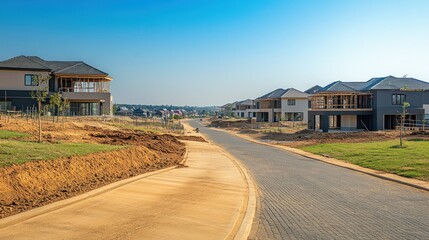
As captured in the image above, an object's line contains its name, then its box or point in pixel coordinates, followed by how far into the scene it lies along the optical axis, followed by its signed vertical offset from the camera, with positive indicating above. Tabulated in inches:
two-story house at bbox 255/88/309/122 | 3523.6 +77.4
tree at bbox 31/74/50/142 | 826.8 +68.3
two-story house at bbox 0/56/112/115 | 1931.6 +149.3
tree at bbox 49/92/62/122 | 1134.3 +39.2
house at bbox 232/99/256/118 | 5372.0 +75.0
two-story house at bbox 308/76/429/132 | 2113.7 +57.6
